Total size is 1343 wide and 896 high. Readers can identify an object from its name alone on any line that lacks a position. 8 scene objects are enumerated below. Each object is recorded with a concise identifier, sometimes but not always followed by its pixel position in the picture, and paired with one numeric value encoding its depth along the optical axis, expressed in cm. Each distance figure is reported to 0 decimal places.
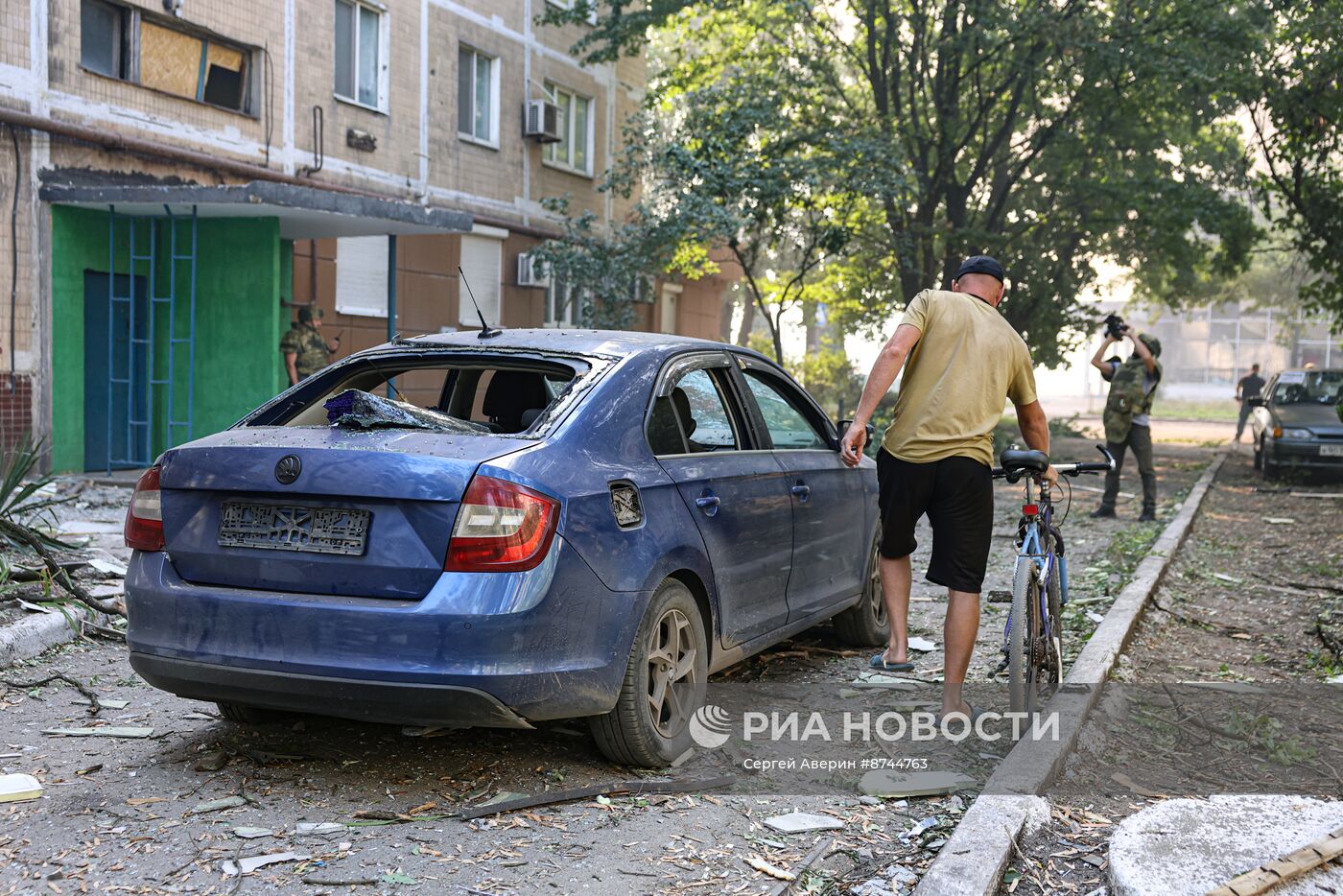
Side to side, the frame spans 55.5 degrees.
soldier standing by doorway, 1405
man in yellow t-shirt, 506
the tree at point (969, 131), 1878
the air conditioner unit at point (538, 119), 2162
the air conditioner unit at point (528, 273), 2131
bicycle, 503
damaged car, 387
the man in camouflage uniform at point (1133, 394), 1224
